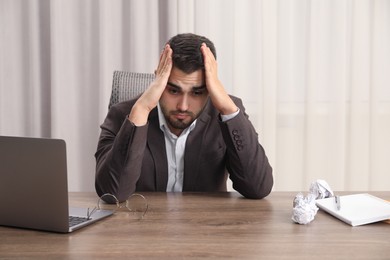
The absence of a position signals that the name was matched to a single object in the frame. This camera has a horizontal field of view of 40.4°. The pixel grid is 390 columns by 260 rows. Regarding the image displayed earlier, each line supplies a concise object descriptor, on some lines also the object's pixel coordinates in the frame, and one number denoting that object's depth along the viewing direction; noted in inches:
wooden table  46.4
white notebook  56.7
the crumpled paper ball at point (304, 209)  56.0
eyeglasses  61.1
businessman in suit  69.6
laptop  49.4
